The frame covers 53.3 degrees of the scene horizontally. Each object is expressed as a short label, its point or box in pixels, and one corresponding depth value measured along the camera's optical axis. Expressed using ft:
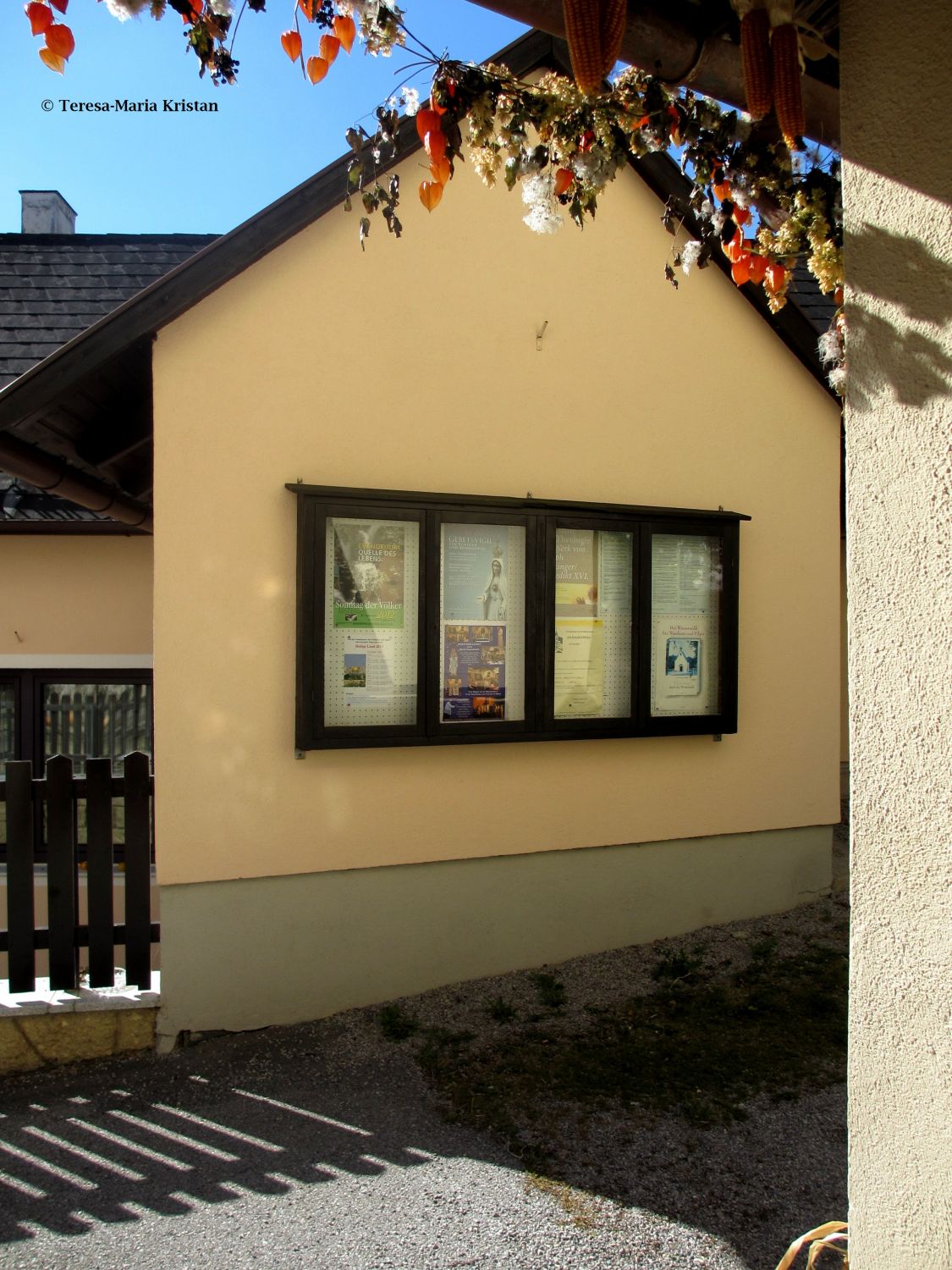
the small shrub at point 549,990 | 16.90
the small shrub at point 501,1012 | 16.35
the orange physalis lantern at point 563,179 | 10.23
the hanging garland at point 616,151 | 9.20
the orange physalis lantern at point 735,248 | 10.68
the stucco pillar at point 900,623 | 6.19
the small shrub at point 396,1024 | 15.94
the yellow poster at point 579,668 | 18.43
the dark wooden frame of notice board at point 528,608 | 16.28
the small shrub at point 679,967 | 17.83
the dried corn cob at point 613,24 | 6.76
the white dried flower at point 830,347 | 9.37
